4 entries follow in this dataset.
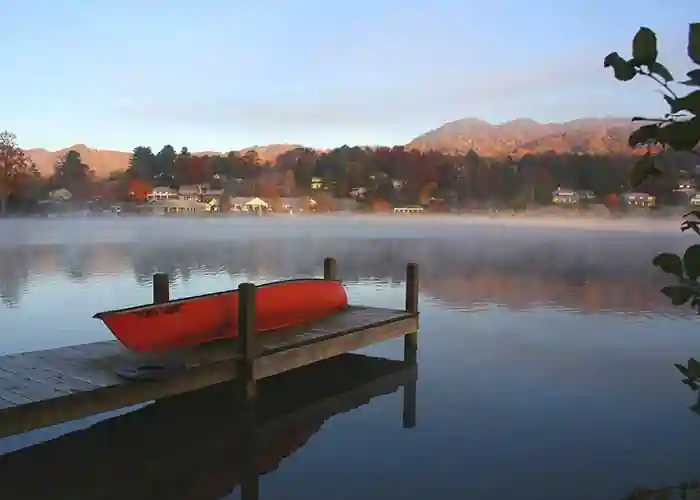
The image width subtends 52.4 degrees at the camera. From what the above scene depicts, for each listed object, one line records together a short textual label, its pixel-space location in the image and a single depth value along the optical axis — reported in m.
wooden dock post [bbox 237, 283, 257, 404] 5.85
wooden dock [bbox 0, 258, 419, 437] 4.50
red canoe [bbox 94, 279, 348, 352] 5.80
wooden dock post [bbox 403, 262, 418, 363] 8.35
